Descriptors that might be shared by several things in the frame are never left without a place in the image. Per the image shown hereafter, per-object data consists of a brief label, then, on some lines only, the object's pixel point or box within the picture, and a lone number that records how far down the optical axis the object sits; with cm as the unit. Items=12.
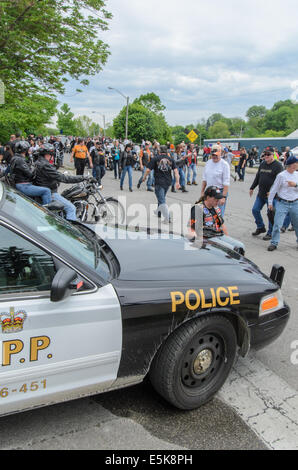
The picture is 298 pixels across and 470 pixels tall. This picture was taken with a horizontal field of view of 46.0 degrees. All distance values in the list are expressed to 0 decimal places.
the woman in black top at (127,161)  1275
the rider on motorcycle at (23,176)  593
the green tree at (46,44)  1111
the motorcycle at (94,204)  708
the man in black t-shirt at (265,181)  739
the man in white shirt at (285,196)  639
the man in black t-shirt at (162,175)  852
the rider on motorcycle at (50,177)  601
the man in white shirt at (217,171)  686
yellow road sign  2135
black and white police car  193
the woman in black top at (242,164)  1833
